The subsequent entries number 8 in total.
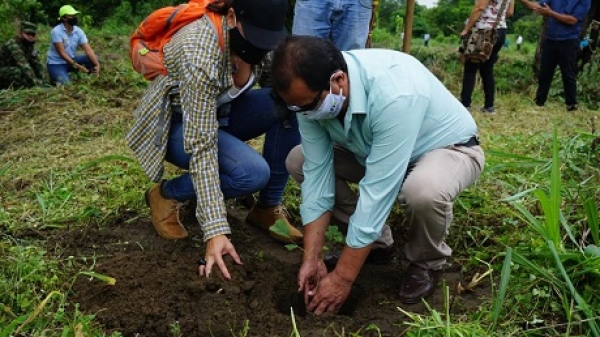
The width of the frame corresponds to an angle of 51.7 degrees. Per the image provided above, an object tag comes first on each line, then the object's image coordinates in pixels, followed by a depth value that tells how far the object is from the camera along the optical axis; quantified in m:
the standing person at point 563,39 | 6.28
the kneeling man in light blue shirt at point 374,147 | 2.10
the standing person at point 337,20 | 4.04
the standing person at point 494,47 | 5.87
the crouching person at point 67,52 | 8.01
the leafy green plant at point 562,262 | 2.04
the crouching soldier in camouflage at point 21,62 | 7.43
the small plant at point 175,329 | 2.13
